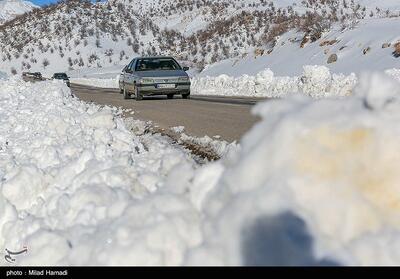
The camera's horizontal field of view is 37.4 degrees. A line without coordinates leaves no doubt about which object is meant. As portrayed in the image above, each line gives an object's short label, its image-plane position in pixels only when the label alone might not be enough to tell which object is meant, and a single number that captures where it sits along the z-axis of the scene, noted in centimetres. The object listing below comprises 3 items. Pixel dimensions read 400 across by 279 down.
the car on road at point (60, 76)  5406
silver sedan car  1938
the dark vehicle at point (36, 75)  6669
